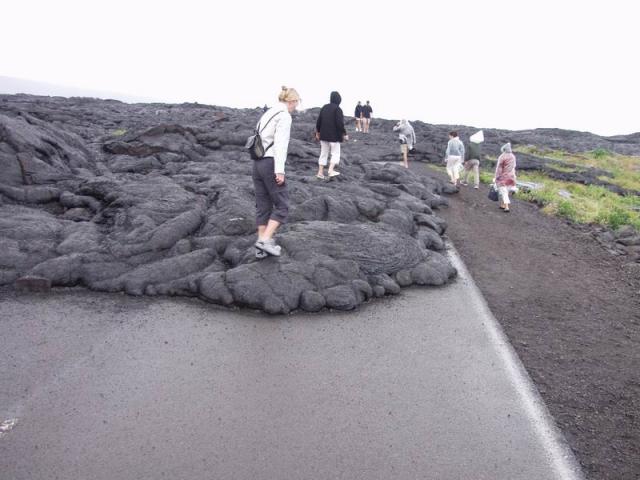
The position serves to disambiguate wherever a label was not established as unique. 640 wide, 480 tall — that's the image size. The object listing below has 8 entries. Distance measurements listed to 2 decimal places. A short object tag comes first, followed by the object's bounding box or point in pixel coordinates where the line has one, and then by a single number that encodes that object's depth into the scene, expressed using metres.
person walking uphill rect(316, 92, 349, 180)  12.16
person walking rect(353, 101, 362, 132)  37.83
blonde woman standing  6.86
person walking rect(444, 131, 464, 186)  17.52
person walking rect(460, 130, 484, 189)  17.41
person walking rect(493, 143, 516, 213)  14.45
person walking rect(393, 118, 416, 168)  19.92
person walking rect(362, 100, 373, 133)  37.50
